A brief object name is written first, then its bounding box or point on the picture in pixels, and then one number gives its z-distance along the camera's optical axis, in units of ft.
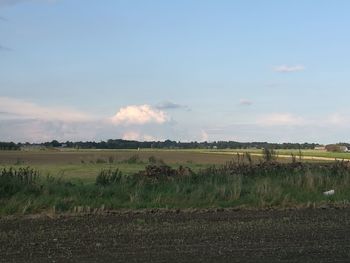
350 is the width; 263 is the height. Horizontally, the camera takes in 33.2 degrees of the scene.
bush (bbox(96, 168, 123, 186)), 69.56
